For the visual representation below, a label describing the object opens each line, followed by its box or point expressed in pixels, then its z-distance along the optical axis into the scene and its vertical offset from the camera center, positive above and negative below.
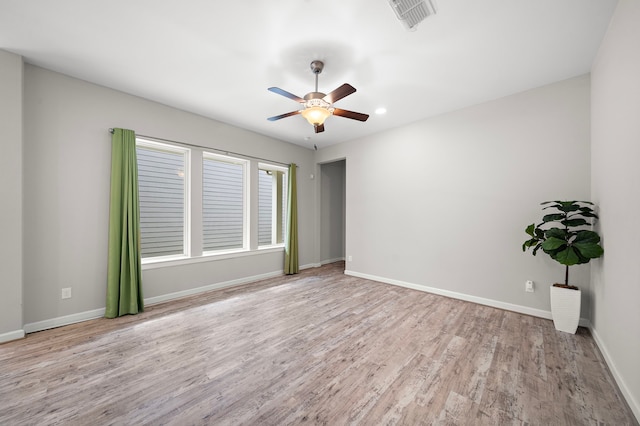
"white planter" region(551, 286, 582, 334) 2.62 -1.05
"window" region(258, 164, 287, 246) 5.24 +0.18
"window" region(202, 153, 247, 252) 4.31 +0.17
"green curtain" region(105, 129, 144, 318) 3.12 -0.27
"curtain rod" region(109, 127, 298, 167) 3.55 +1.09
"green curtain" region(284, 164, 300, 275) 5.32 -0.45
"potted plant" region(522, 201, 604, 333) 2.44 -0.37
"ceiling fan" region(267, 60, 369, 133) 2.47 +1.16
